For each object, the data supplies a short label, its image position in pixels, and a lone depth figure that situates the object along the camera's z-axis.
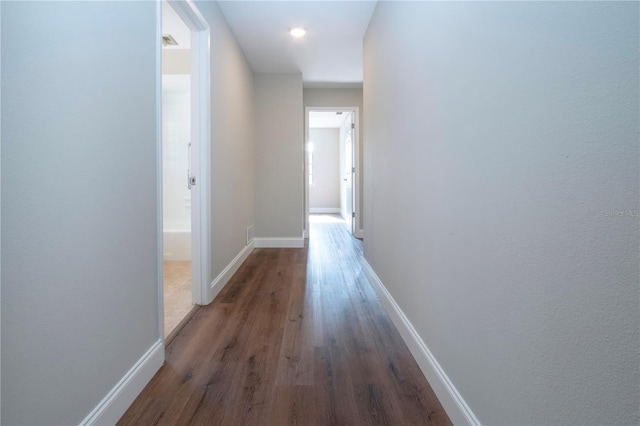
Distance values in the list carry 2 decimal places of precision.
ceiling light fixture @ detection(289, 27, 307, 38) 3.05
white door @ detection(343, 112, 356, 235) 5.21
